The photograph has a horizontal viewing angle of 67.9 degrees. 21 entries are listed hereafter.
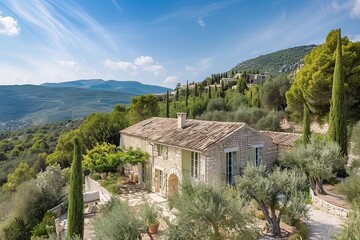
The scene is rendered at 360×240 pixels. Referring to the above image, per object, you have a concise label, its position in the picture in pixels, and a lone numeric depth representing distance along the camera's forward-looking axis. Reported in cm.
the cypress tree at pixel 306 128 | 2295
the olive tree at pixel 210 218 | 1005
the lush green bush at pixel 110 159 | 2394
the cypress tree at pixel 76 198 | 1433
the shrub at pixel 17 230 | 1964
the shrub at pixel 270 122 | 3888
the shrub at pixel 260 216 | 1498
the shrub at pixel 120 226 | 1048
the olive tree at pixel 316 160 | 1616
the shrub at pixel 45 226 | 1783
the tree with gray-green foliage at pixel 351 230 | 724
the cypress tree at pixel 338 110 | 2098
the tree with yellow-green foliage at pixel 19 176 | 4394
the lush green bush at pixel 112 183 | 2302
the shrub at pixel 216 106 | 5391
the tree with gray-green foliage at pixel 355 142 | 2090
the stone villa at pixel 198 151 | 1834
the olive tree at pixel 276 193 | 1223
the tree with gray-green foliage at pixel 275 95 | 4527
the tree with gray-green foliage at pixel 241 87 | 6619
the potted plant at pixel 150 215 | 1341
